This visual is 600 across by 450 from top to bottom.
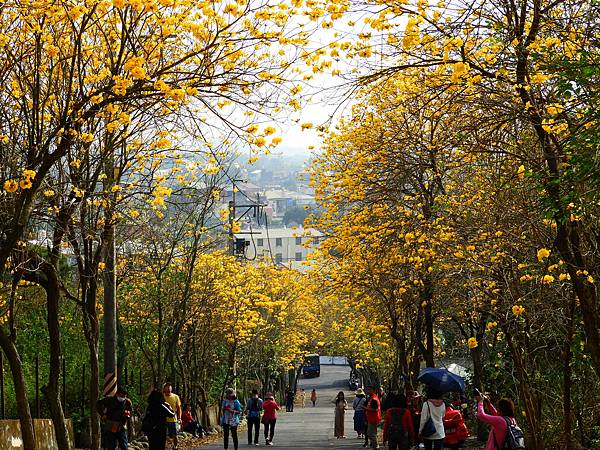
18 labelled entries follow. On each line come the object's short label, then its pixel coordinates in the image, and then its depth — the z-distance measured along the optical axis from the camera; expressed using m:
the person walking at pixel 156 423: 18.31
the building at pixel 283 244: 142.25
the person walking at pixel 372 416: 24.70
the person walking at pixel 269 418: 25.92
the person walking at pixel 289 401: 58.03
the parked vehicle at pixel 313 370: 113.56
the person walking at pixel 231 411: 23.09
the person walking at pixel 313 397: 68.70
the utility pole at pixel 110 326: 18.27
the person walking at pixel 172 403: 20.41
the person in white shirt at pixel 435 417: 16.20
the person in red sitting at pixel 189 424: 30.48
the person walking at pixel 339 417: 30.70
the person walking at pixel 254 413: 25.77
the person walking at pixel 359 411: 30.27
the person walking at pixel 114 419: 18.14
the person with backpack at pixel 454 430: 18.73
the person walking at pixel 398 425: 19.08
